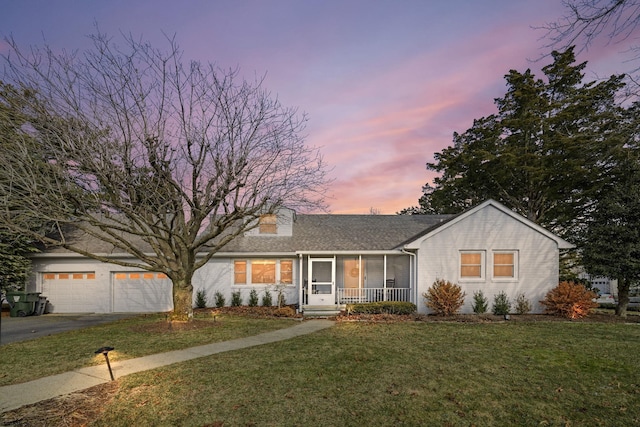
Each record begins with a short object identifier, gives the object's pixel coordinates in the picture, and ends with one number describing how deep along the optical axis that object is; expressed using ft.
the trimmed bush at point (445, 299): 49.21
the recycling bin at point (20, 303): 54.60
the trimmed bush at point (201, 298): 59.31
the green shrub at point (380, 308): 50.88
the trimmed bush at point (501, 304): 50.78
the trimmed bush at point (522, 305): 51.42
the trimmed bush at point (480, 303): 51.16
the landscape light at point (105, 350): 21.66
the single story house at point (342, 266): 52.85
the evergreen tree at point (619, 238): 50.80
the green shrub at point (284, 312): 50.95
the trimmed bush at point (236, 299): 59.16
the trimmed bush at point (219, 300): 58.90
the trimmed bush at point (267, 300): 58.44
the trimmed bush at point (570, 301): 47.78
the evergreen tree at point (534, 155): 70.49
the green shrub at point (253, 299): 58.75
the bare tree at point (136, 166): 33.73
